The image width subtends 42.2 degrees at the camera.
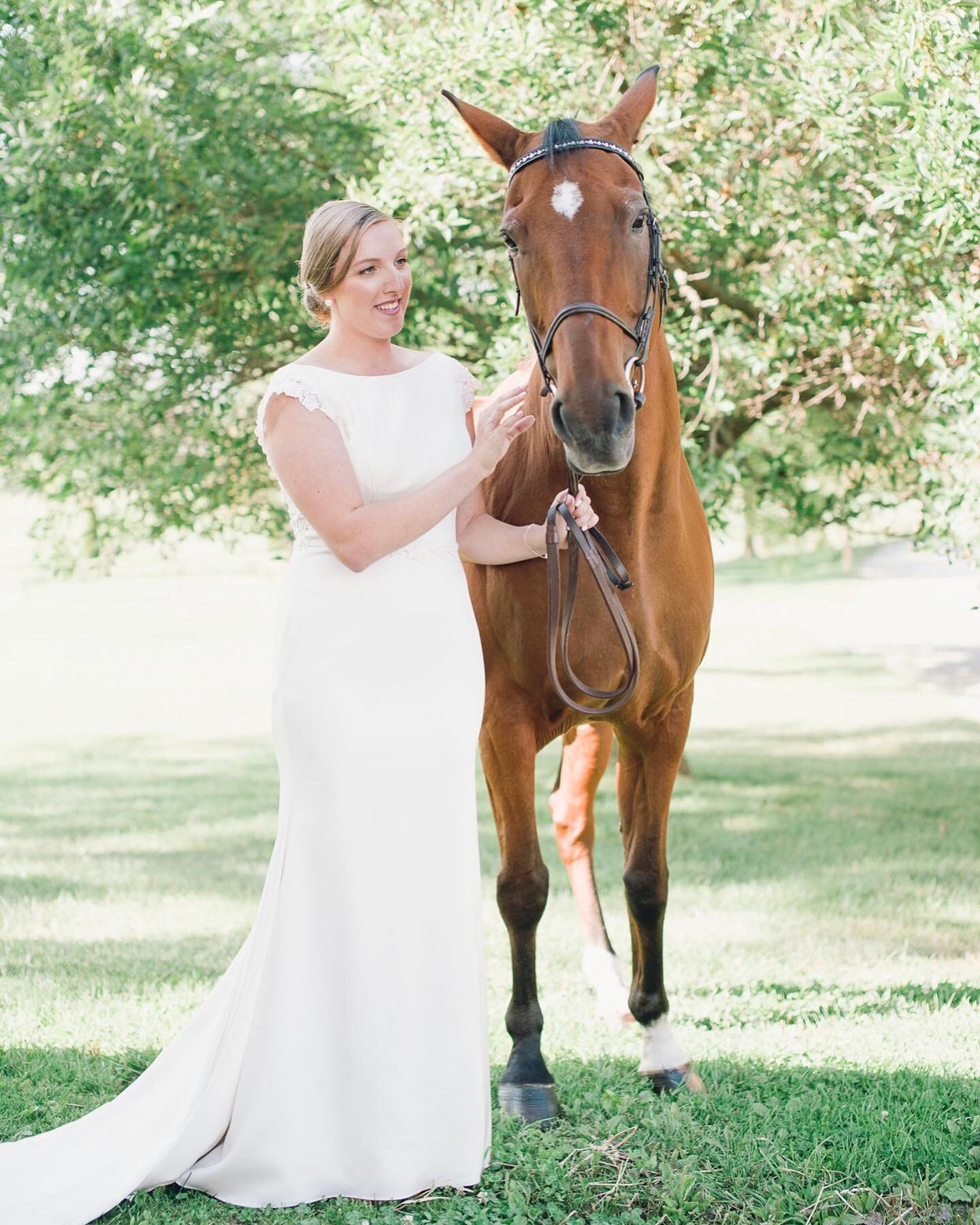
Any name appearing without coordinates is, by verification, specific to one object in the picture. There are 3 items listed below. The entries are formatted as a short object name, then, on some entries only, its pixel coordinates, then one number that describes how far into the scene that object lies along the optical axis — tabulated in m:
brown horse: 3.11
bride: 3.06
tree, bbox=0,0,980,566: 5.73
